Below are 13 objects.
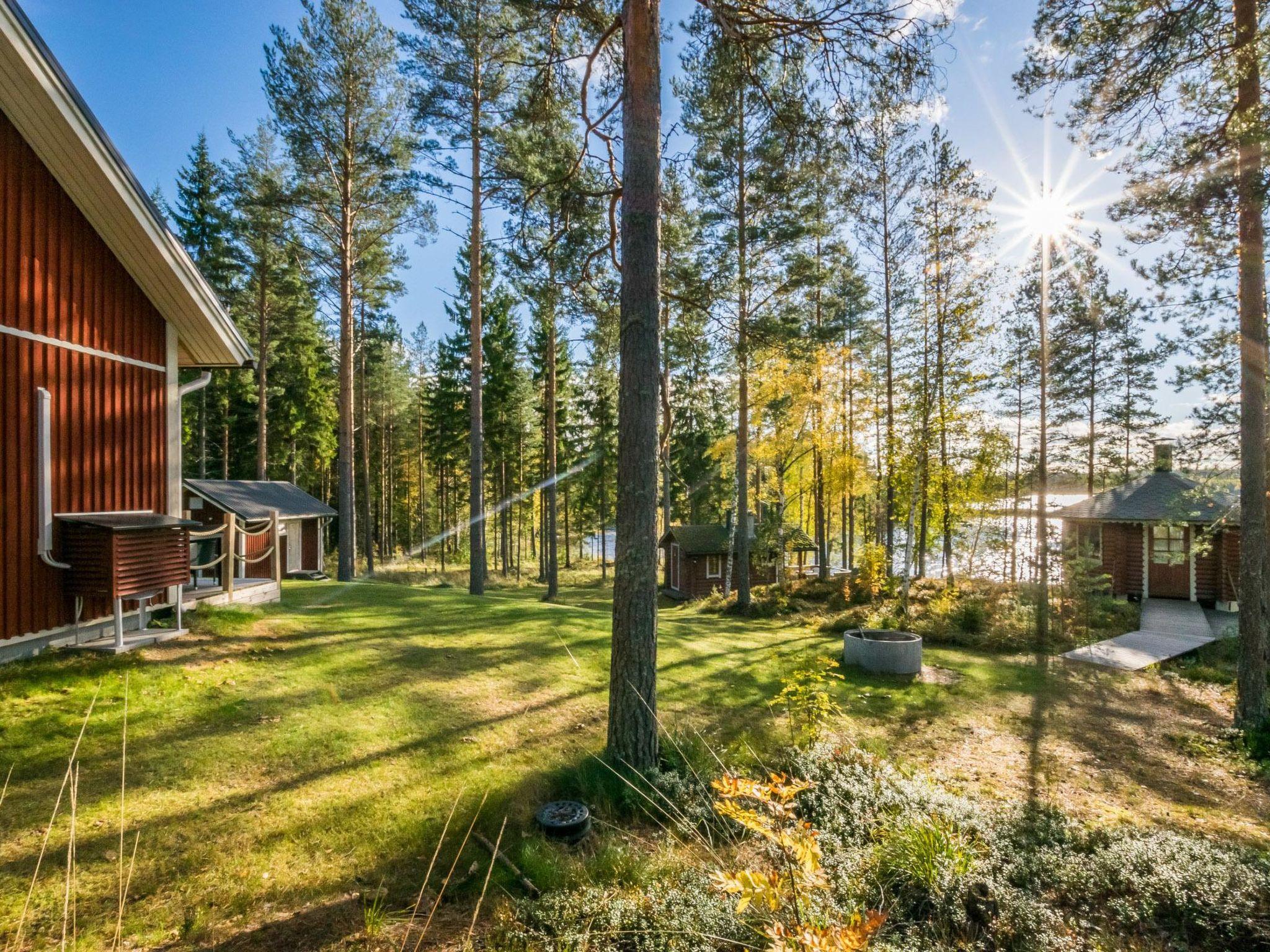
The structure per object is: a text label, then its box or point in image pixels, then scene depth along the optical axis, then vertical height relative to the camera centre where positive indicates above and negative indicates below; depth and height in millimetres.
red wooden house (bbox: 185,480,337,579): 13438 -948
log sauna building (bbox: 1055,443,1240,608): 15195 -2098
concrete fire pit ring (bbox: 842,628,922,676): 8758 -2983
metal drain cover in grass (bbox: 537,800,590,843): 3678 -2409
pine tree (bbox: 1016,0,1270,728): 6289 +4317
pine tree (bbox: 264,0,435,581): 12117 +8135
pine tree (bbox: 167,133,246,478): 18188 +8746
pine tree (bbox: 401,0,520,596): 10852 +8616
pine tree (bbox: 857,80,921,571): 14711 +7112
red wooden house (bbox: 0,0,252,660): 5172 +1287
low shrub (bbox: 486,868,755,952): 2590 -2277
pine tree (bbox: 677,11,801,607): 12742 +6753
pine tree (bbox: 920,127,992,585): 11133 +4025
